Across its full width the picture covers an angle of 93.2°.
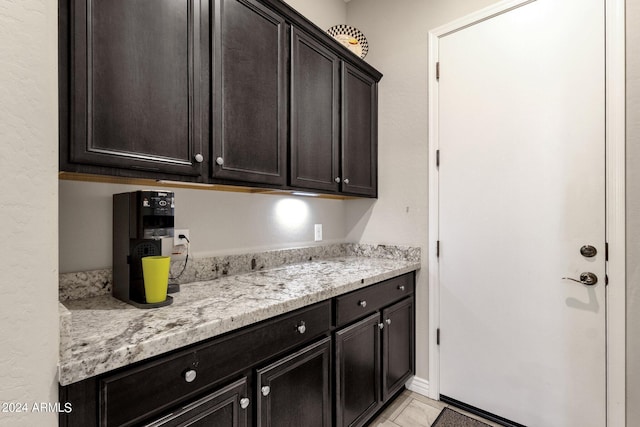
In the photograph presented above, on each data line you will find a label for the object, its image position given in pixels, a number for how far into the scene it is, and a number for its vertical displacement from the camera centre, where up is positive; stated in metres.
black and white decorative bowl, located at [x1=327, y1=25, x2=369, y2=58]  2.33 +1.39
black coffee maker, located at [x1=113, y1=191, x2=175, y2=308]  1.09 -0.08
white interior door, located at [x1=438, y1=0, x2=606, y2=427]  1.57 +0.00
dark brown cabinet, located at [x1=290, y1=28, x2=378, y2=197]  1.68 +0.57
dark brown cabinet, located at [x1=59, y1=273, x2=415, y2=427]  0.78 -0.58
